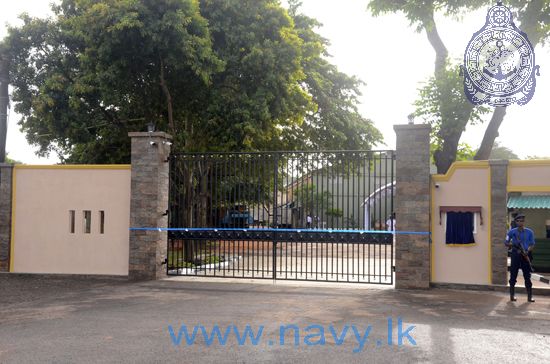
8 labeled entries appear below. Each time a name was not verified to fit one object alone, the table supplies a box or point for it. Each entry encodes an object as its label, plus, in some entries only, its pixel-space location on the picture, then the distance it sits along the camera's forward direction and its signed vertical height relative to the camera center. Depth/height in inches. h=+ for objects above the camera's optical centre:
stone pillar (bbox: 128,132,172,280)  513.3 +6.6
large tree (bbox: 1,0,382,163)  606.5 +168.2
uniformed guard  398.9 -24.1
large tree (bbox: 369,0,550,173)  649.6 +157.5
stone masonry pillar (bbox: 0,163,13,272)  546.9 -4.8
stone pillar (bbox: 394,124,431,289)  462.0 +8.7
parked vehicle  534.0 -2.8
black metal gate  494.6 -13.2
